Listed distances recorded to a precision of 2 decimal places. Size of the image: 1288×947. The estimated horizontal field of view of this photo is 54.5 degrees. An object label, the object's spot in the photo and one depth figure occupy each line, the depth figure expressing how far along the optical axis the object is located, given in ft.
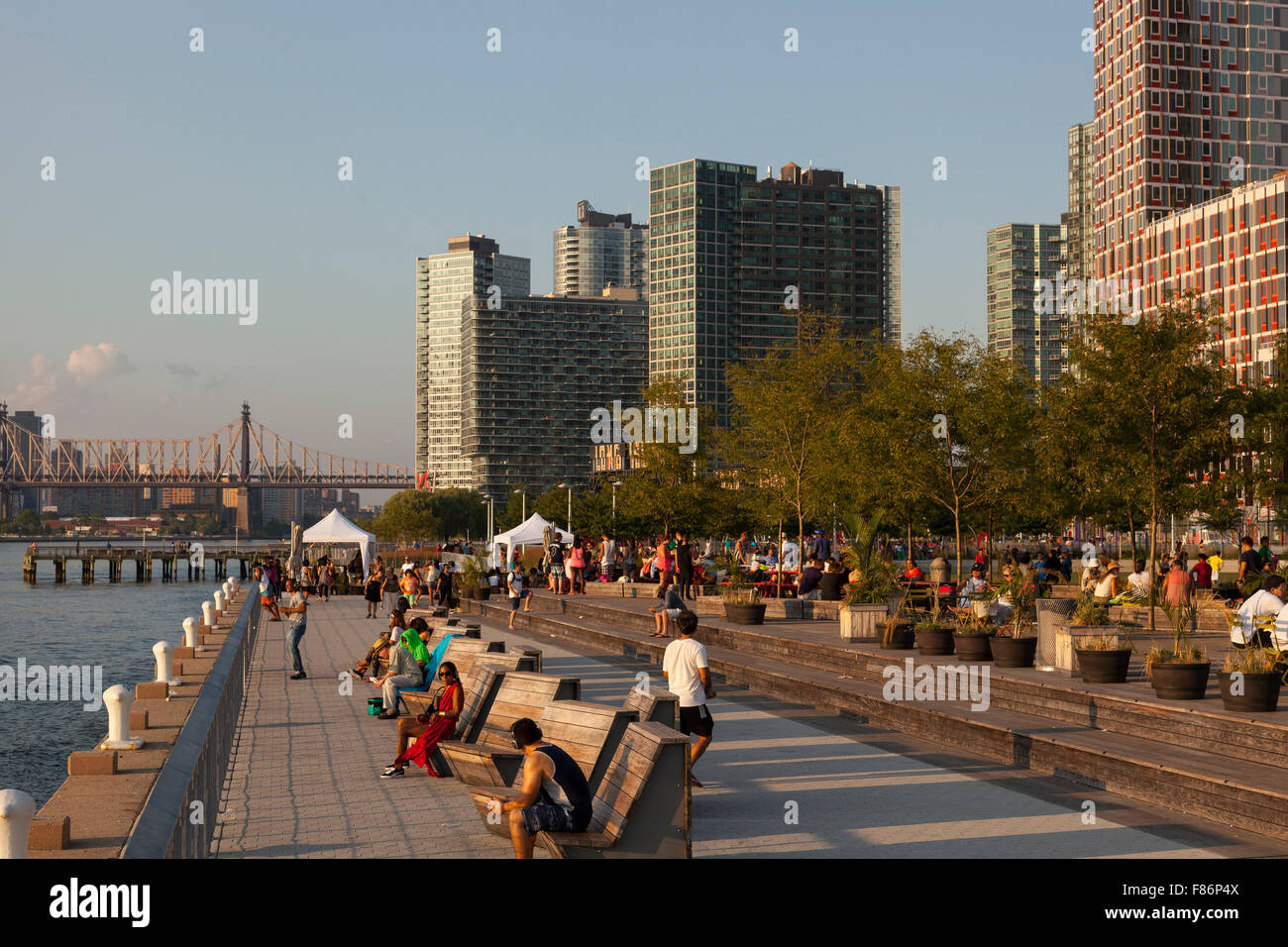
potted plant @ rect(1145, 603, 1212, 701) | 39.50
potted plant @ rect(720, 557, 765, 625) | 78.33
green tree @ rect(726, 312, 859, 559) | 114.83
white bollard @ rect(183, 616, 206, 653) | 60.44
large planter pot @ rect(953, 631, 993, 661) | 53.83
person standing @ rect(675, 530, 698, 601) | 96.53
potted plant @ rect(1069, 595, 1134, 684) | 44.60
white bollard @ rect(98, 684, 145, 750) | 31.78
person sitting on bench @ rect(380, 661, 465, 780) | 36.60
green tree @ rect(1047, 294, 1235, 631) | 75.72
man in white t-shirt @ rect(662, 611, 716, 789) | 35.83
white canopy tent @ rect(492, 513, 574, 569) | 161.79
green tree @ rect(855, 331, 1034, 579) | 98.12
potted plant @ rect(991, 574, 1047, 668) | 51.19
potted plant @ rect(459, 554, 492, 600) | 131.44
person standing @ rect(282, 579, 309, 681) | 65.77
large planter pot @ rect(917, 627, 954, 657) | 56.54
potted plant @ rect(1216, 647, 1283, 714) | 36.68
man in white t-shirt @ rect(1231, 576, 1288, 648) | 47.34
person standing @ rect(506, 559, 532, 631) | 100.17
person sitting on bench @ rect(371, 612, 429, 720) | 48.06
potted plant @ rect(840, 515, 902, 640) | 64.75
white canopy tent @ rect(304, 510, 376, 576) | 175.52
